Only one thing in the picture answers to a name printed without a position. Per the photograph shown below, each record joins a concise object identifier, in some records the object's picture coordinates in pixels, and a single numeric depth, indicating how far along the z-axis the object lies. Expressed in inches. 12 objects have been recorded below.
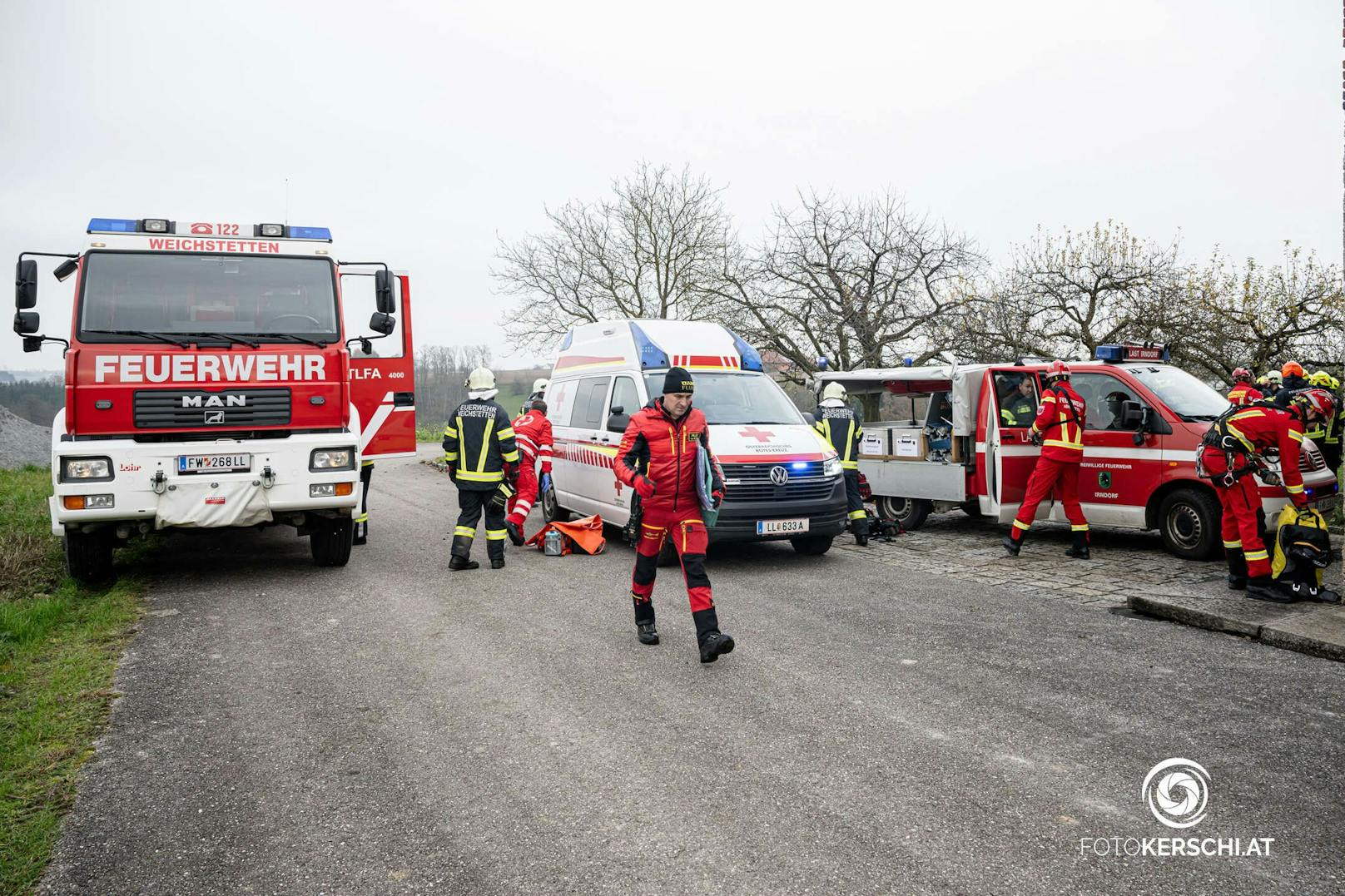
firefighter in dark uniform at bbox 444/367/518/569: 366.6
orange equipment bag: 401.4
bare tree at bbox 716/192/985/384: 844.0
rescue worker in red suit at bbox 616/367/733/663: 244.1
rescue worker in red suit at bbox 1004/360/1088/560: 368.2
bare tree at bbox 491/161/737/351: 958.4
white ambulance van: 358.9
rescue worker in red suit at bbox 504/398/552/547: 402.9
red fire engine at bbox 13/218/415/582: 299.6
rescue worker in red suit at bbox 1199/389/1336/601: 287.7
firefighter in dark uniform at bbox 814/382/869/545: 422.6
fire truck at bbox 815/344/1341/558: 368.2
